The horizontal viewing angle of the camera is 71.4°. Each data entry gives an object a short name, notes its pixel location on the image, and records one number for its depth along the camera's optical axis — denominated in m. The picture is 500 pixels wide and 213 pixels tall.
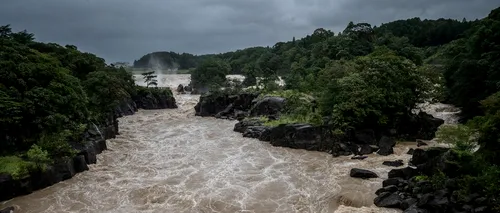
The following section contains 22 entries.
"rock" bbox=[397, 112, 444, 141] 33.12
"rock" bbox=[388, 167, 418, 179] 21.80
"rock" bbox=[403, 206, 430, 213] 16.94
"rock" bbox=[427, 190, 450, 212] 16.78
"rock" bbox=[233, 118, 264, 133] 43.88
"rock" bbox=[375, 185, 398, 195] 20.19
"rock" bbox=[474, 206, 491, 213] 15.50
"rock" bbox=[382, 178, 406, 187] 20.98
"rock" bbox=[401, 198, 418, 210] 18.13
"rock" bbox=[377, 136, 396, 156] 28.81
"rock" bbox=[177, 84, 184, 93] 91.54
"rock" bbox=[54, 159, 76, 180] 24.70
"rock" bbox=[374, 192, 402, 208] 18.72
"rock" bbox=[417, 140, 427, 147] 30.54
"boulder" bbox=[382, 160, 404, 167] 25.66
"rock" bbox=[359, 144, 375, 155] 29.69
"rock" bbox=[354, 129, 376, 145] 31.55
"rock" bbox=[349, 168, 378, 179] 23.58
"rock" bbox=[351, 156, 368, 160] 28.50
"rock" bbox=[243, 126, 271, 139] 40.26
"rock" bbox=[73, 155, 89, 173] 26.72
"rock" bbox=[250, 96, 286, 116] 48.03
